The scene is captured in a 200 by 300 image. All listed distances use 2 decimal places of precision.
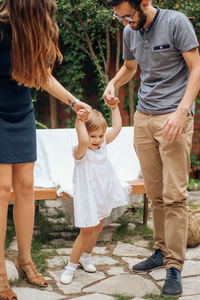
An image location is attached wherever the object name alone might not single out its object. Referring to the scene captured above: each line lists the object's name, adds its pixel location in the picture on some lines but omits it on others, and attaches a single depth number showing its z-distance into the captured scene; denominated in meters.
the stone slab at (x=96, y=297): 2.90
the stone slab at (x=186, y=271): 3.31
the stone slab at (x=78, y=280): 3.08
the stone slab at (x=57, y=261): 3.54
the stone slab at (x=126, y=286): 3.00
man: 2.80
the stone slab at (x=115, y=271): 3.39
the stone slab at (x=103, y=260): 3.63
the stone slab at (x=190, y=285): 2.98
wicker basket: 3.99
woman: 2.53
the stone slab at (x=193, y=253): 3.78
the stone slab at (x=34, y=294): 2.88
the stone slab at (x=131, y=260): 3.64
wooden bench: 4.05
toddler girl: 3.22
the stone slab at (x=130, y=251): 3.85
